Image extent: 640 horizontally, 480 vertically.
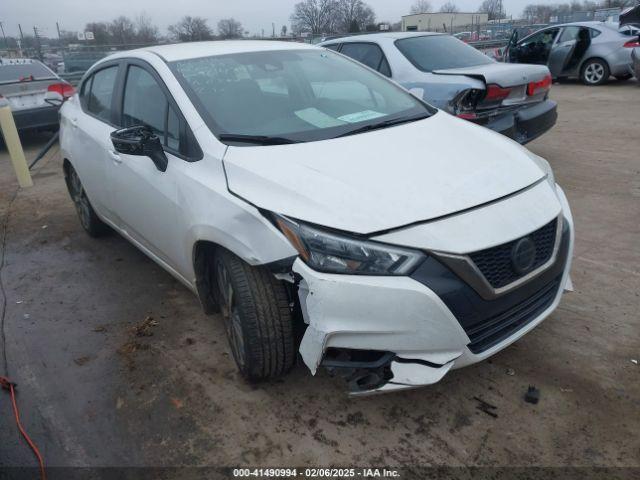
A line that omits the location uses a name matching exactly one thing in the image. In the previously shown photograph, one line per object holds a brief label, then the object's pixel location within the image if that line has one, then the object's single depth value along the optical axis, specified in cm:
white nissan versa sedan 207
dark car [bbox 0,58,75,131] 866
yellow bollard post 682
